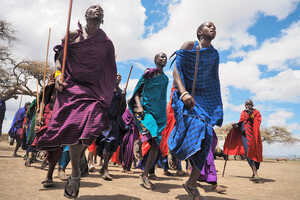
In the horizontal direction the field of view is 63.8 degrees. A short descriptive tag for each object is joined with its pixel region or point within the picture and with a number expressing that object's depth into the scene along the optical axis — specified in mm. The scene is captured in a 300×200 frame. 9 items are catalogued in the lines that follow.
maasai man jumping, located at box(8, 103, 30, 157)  9909
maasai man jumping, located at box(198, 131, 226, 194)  4035
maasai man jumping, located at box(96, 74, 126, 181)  5605
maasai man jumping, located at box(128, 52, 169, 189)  4481
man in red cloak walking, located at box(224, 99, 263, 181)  6789
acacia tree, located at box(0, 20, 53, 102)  17625
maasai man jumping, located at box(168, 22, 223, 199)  3010
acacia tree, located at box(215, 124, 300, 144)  35938
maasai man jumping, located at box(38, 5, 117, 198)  2797
